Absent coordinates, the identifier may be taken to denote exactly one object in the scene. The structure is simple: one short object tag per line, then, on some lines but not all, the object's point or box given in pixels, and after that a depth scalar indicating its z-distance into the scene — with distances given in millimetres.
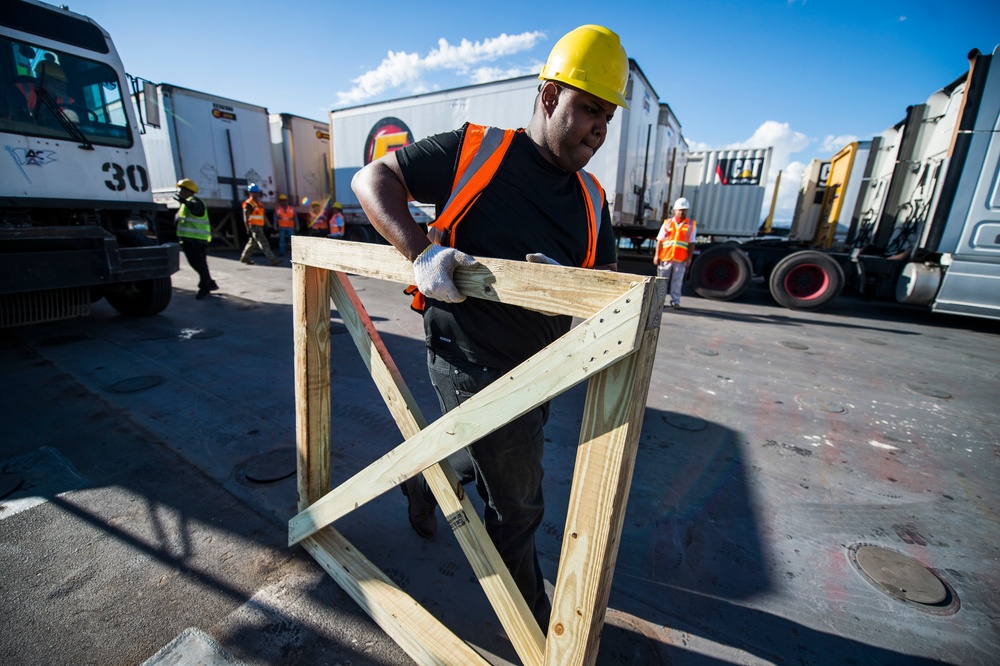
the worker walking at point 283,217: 11508
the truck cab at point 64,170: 3996
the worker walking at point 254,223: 9109
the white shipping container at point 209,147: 10422
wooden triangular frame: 929
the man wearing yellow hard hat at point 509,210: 1349
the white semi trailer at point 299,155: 12742
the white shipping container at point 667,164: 9125
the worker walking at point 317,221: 11172
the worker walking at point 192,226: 6359
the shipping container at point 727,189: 11367
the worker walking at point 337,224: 10945
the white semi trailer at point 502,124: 7406
